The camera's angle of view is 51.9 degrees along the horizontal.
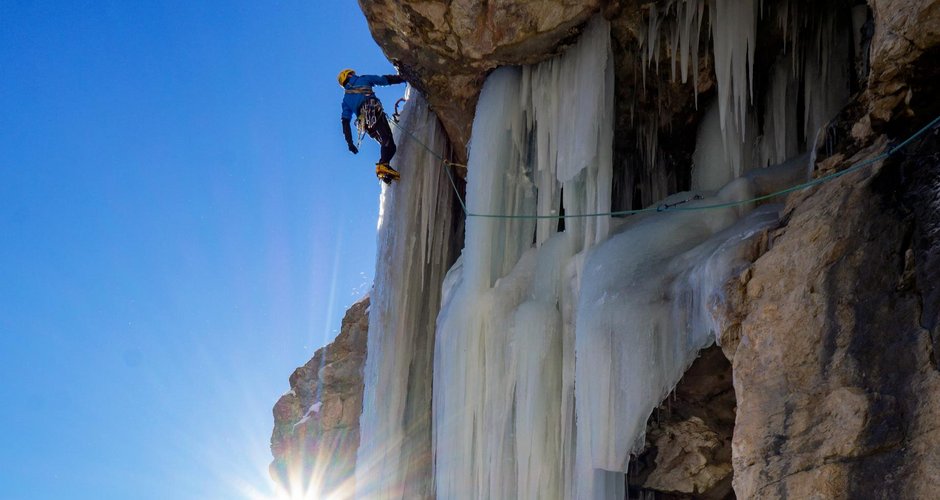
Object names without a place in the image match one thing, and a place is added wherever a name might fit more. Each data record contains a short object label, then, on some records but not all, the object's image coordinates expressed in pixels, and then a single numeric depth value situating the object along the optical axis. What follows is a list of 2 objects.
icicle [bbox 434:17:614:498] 7.10
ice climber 9.27
